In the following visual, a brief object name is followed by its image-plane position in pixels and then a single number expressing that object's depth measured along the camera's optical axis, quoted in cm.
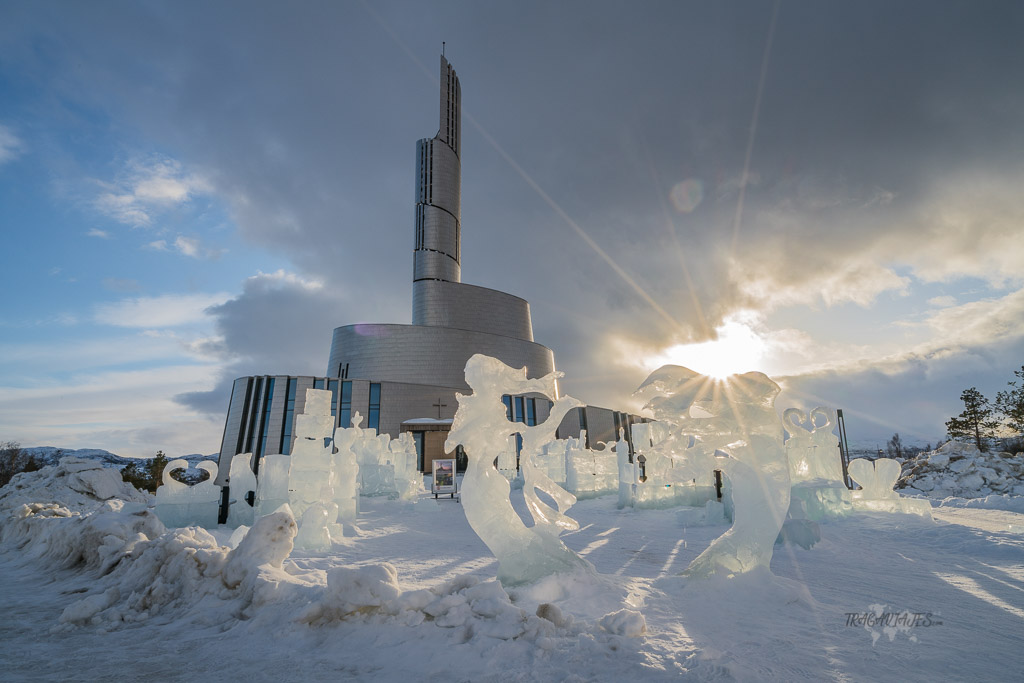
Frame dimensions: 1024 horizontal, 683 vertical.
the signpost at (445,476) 2125
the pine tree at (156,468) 2887
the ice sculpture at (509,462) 2757
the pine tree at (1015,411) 3114
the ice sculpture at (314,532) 935
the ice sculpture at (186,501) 1143
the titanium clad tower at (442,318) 5388
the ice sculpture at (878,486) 1202
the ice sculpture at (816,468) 1156
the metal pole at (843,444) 2018
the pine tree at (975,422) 3409
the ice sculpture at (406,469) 1980
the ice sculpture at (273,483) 1159
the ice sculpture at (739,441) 607
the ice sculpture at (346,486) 1261
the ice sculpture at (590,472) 1958
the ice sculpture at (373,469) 2050
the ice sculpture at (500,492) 601
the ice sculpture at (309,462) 1145
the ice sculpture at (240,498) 1205
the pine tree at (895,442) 7599
